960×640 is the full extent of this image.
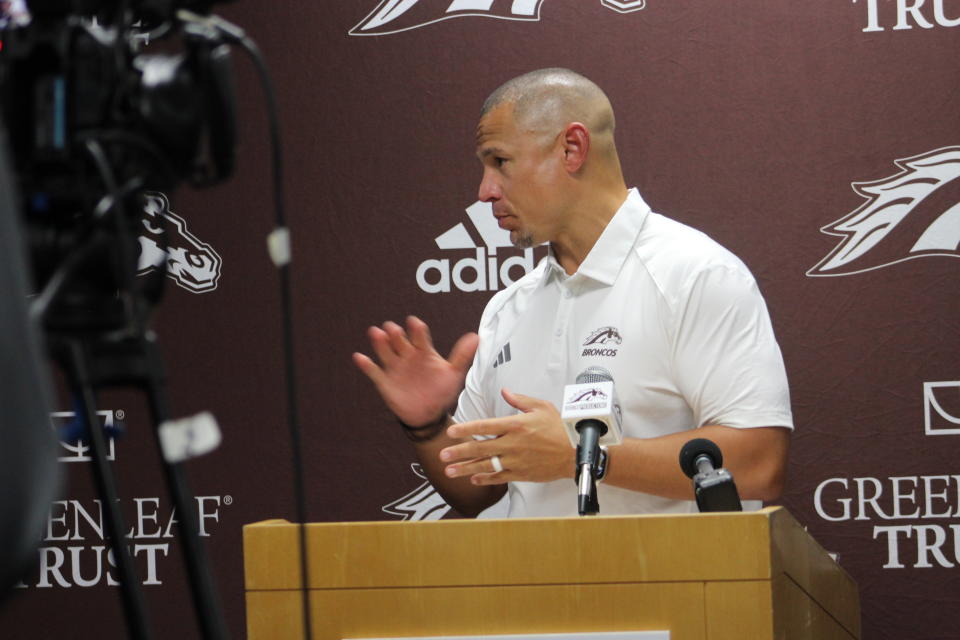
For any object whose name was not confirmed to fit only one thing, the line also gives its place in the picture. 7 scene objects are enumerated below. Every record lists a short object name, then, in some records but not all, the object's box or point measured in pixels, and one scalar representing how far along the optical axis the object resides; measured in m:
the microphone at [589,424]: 6.00
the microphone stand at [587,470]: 5.99
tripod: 4.34
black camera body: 4.37
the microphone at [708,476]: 6.03
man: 6.33
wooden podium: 5.95
